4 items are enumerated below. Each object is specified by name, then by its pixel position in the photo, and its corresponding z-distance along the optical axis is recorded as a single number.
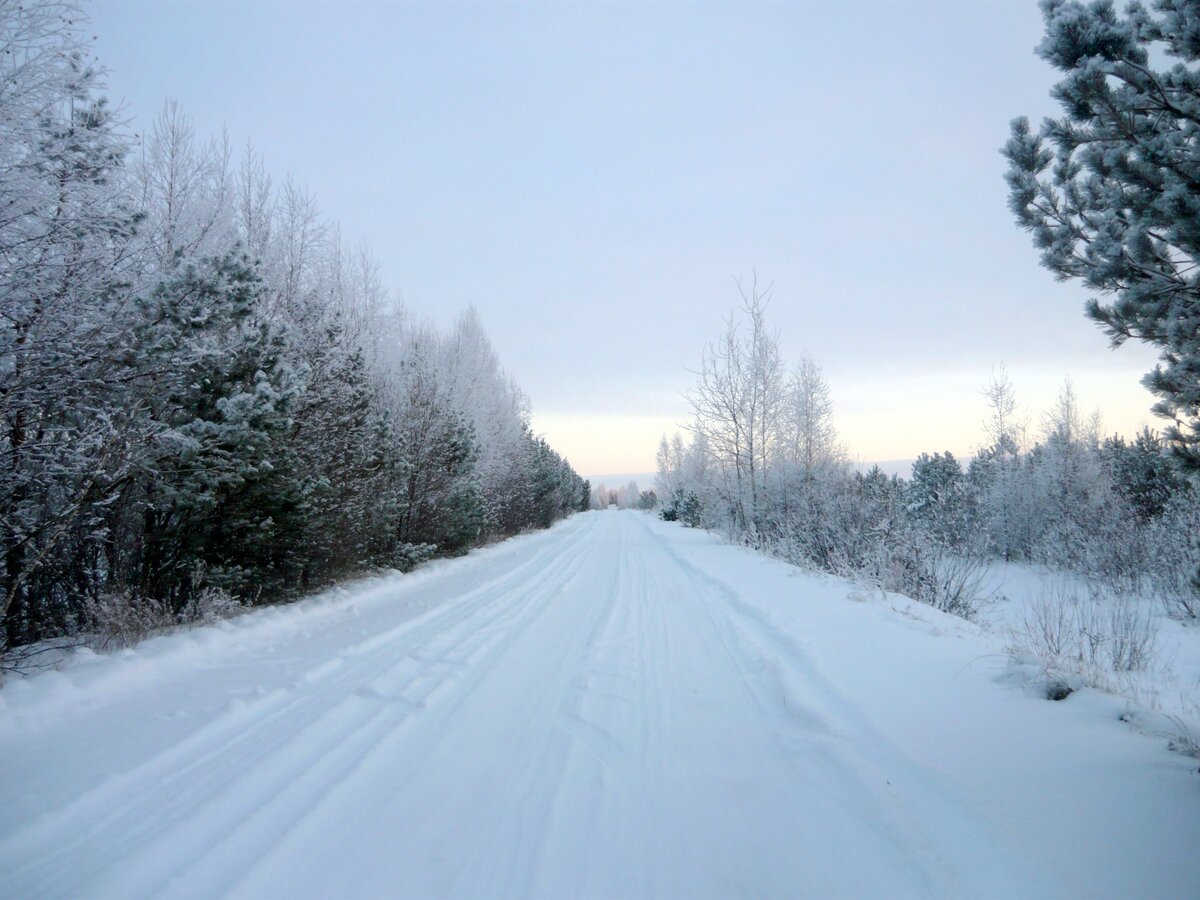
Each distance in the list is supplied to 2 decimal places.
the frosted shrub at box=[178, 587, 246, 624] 6.79
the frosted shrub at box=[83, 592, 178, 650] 5.60
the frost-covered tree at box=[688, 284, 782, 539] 23.39
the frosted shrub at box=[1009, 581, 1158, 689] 4.61
